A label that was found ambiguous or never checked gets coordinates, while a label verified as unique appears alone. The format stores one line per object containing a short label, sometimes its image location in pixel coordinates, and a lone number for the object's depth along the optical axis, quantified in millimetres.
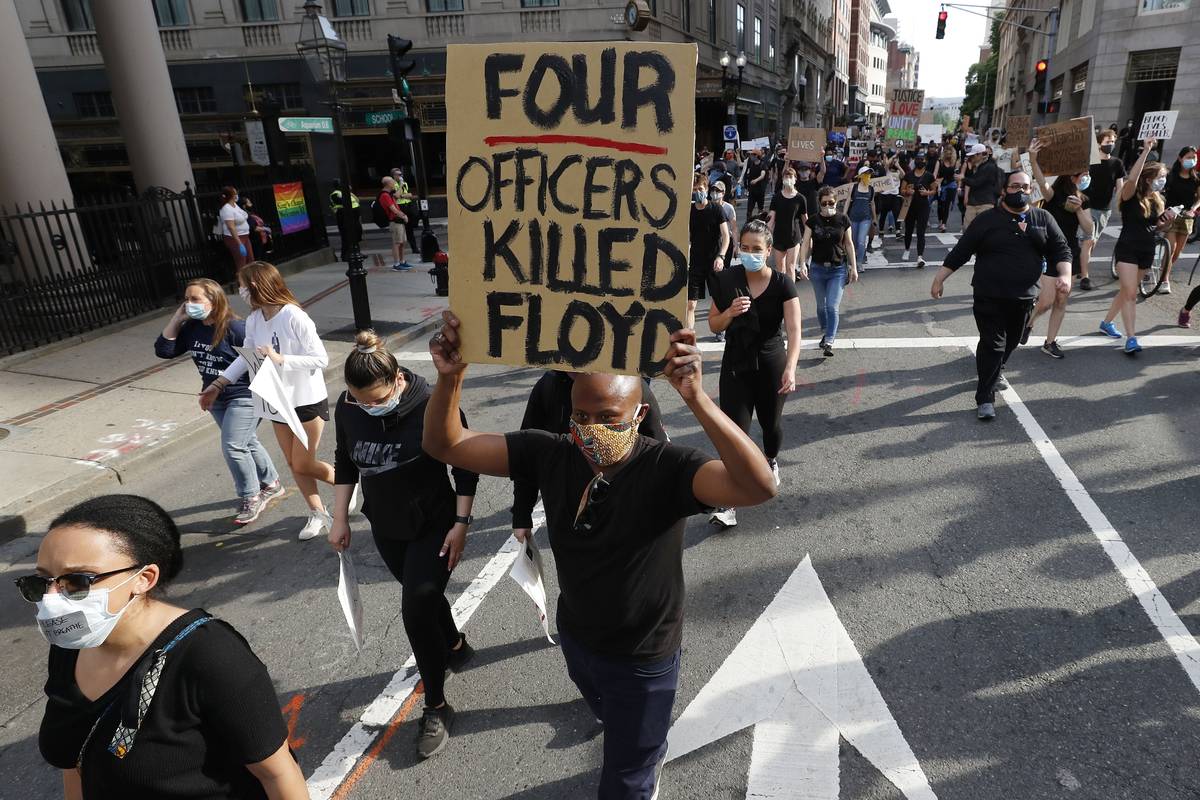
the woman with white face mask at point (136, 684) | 1709
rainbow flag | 15773
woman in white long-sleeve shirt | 4730
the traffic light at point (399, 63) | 12648
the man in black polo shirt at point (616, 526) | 2229
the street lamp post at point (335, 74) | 9930
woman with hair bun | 3129
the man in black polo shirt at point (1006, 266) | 6195
